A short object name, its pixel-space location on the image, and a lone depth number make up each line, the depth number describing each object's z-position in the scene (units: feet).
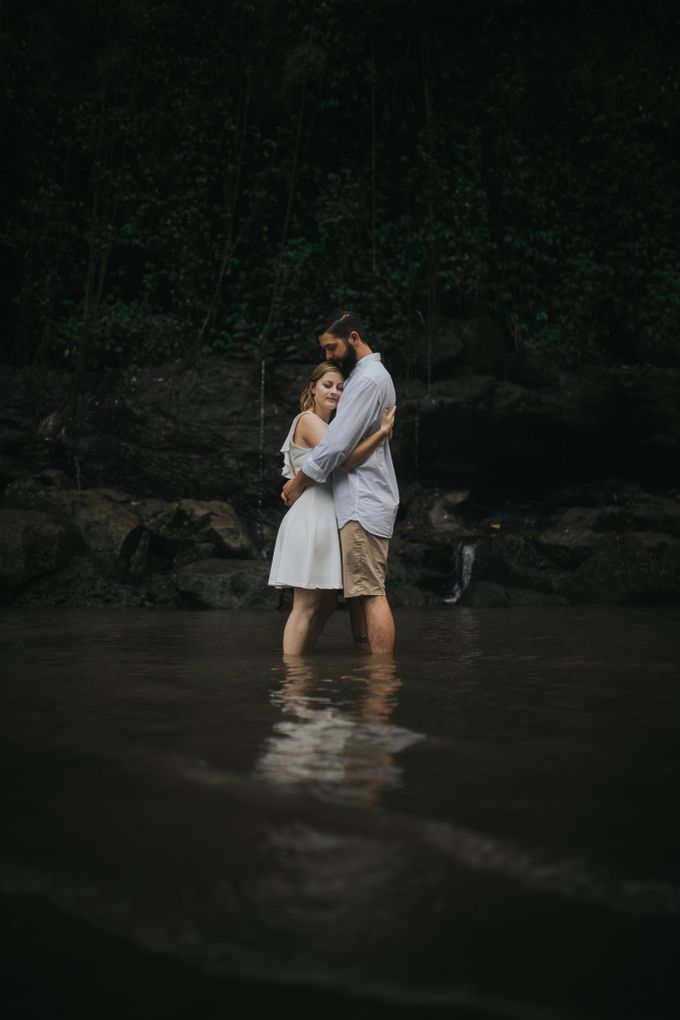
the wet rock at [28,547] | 34.01
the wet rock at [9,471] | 41.34
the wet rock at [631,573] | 35.68
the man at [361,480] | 16.92
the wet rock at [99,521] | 36.19
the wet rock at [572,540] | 38.55
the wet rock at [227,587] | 33.35
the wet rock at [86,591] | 34.17
